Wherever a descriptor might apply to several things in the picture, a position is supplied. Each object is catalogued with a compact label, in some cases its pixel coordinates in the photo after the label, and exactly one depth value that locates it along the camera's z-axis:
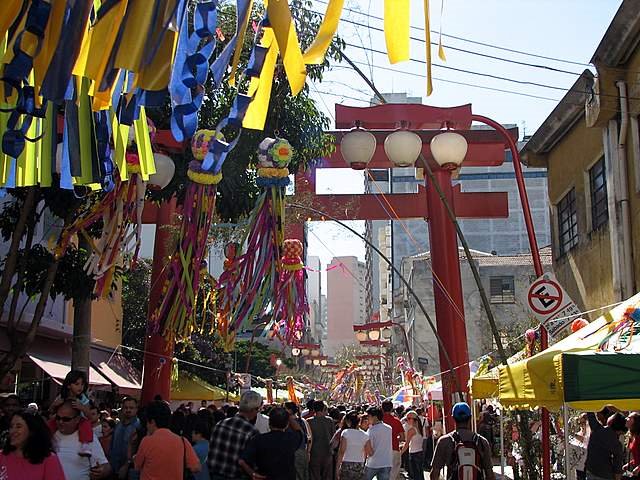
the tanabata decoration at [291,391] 30.50
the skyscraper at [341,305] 184.88
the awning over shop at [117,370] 25.04
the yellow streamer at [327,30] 4.60
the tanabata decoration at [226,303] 14.02
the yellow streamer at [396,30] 4.67
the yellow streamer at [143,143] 7.10
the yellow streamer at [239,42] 4.82
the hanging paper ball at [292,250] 15.50
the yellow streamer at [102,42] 4.40
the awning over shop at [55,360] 20.18
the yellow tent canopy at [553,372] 7.85
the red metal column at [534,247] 11.54
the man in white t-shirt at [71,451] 7.49
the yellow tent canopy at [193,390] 28.33
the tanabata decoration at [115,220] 11.39
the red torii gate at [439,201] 18.50
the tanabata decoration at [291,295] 14.42
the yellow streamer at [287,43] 4.71
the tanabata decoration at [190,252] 12.32
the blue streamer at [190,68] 4.81
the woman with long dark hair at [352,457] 13.02
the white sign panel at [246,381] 26.30
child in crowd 7.57
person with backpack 8.42
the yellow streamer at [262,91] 5.57
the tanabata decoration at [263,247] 13.06
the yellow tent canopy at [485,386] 12.82
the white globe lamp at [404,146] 12.02
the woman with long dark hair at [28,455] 6.02
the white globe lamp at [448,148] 12.63
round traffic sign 11.07
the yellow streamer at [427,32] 4.68
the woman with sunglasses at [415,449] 18.77
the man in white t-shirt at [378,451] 13.18
